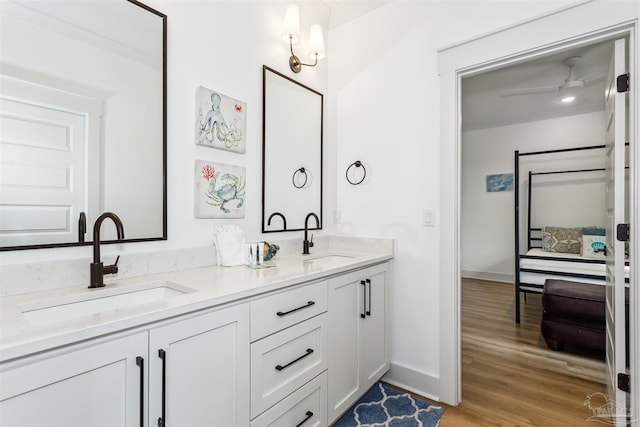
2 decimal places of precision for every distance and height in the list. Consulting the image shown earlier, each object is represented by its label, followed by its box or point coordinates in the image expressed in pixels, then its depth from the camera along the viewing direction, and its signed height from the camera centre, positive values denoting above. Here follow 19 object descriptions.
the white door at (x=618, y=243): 1.54 -0.15
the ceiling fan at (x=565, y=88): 3.02 +1.41
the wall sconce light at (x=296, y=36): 2.03 +1.21
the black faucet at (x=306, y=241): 2.21 -0.20
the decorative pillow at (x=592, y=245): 3.88 -0.38
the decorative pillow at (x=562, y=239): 4.28 -0.35
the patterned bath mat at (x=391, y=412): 1.75 -1.18
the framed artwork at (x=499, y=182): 5.15 +0.54
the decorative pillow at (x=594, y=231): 4.11 -0.22
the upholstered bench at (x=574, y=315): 2.51 -0.84
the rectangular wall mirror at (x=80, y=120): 1.11 +0.38
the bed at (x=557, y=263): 3.17 -0.53
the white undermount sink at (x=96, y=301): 1.01 -0.32
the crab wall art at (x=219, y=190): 1.66 +0.13
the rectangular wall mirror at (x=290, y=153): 2.06 +0.44
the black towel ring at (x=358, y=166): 2.41 +0.37
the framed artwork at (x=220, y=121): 1.65 +0.52
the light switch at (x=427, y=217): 2.06 -0.02
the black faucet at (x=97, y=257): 1.16 -0.16
